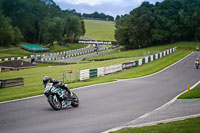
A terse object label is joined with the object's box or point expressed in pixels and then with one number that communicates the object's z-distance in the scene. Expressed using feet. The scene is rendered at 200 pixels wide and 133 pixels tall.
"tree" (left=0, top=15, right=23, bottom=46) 318.14
